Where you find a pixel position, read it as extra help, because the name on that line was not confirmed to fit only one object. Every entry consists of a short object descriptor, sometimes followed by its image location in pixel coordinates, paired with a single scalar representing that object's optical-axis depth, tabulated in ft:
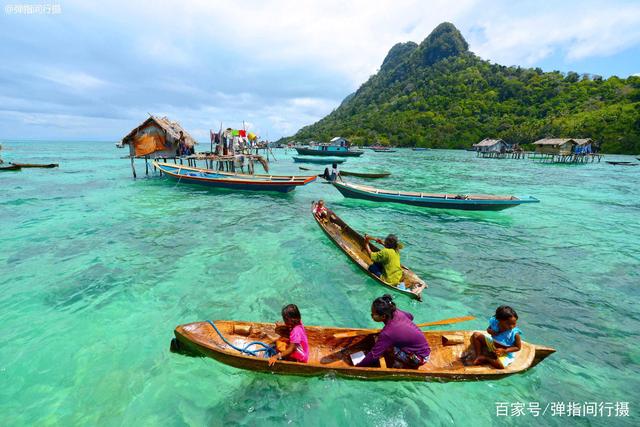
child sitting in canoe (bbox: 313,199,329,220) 43.29
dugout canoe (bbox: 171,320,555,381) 15.17
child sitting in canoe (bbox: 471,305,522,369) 15.81
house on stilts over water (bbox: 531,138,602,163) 175.32
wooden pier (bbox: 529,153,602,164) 180.26
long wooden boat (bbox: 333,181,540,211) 53.42
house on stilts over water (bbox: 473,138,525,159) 221.66
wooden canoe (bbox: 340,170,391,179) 98.16
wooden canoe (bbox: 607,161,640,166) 153.17
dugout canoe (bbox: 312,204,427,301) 24.62
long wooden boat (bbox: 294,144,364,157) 199.21
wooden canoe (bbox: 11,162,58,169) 113.33
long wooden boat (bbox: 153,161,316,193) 70.90
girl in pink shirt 15.29
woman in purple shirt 15.11
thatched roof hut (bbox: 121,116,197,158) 86.02
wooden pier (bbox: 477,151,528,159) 220.14
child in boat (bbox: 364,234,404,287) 24.80
